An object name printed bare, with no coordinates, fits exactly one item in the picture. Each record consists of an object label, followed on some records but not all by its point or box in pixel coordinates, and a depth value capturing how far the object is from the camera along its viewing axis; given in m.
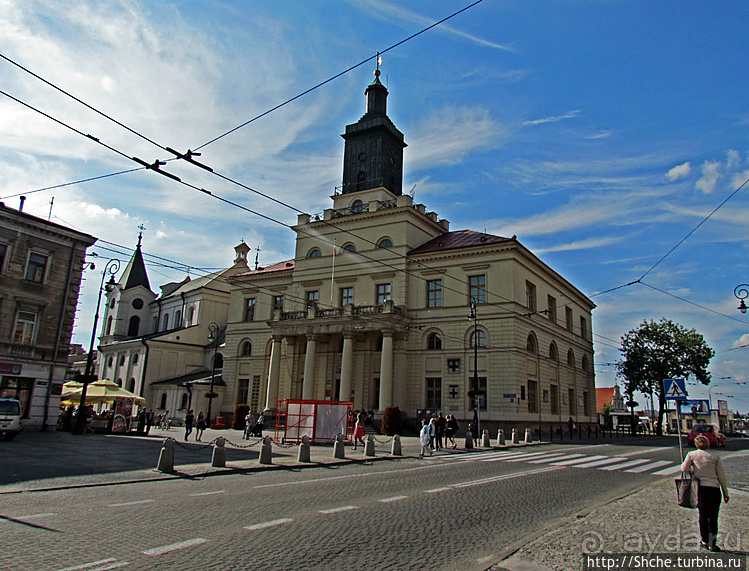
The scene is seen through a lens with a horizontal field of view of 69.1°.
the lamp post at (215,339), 40.72
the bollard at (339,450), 20.20
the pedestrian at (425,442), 23.14
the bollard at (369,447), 21.56
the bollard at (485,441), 28.16
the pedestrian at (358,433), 24.85
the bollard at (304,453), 18.47
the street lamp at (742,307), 19.80
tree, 62.22
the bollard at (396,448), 22.53
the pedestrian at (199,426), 27.74
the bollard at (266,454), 17.42
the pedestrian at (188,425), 27.41
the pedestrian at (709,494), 7.11
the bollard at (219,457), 16.17
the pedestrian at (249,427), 31.35
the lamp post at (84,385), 28.58
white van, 22.12
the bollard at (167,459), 14.55
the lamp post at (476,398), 30.98
